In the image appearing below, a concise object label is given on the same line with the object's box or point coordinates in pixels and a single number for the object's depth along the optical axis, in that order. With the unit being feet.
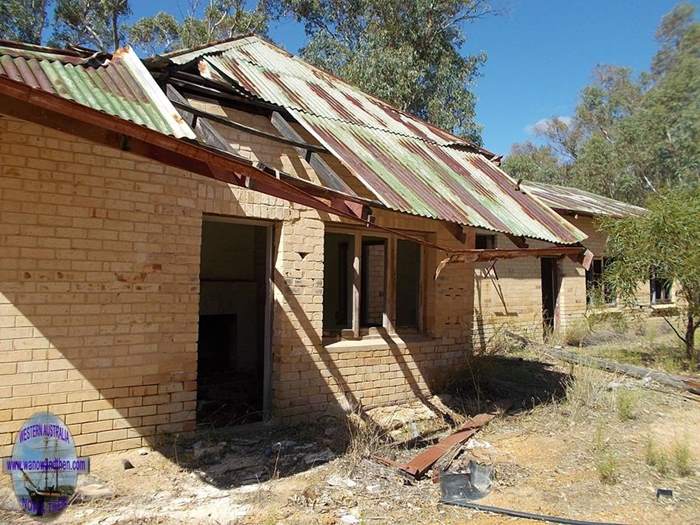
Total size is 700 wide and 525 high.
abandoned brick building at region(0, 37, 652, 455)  12.84
